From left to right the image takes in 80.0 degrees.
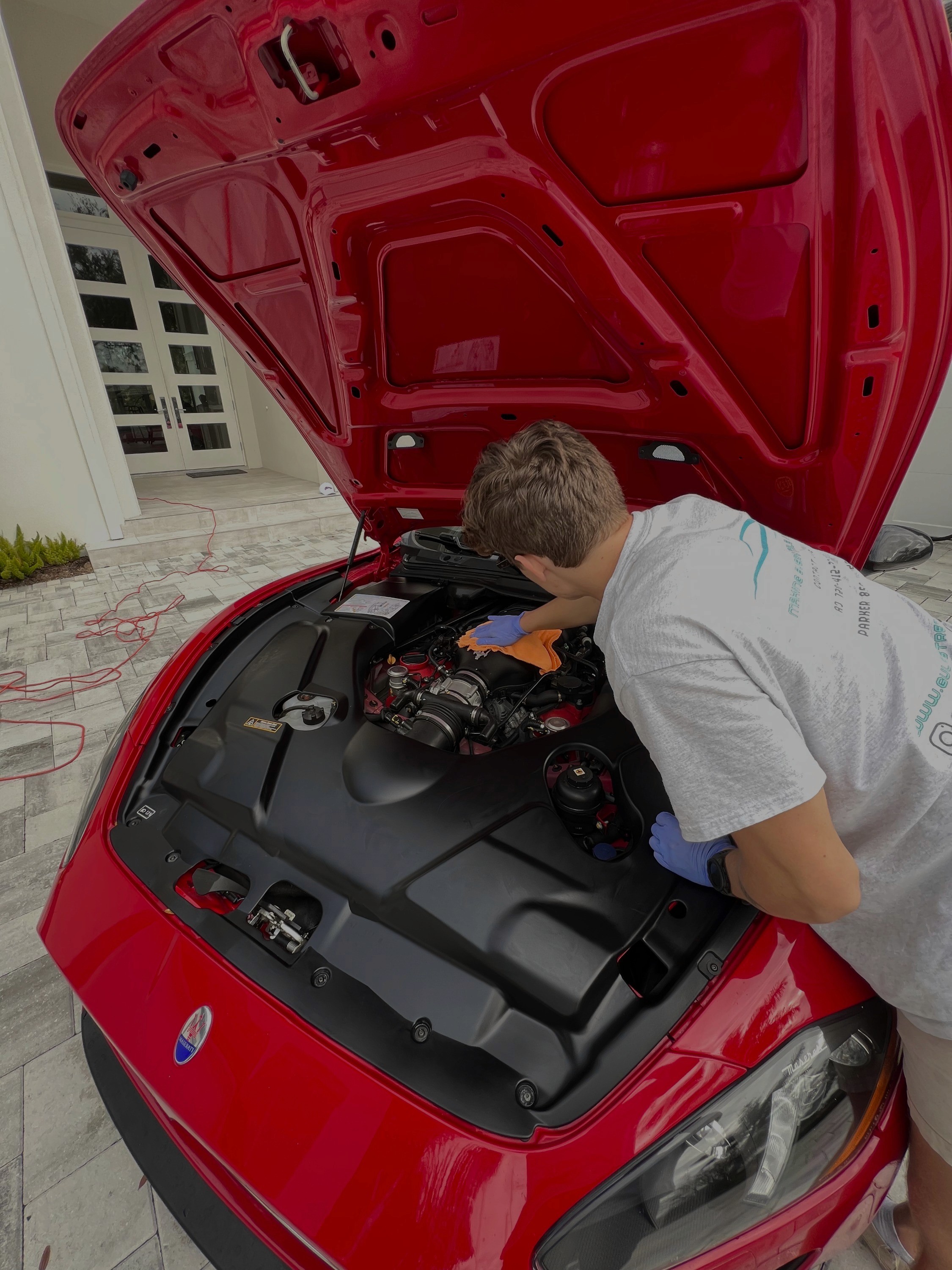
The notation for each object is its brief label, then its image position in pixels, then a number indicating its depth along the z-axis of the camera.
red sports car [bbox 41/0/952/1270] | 0.70
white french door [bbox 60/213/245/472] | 6.86
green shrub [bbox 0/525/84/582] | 4.64
